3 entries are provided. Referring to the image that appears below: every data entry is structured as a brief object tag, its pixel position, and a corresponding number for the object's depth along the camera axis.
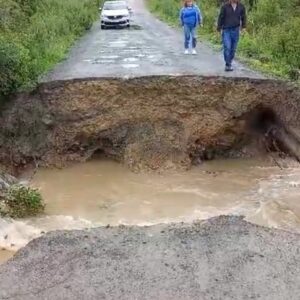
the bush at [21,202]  10.15
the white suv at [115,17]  27.56
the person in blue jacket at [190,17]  16.38
